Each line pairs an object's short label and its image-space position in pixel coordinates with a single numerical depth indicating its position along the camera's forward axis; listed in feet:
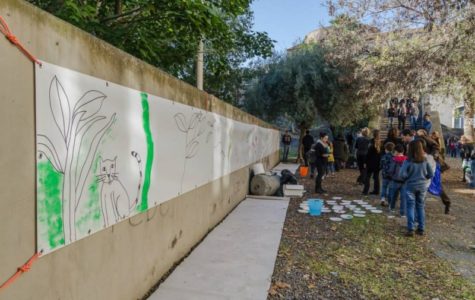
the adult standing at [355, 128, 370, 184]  33.88
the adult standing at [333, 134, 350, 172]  49.57
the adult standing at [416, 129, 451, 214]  24.15
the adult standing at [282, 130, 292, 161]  68.20
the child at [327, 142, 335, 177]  44.75
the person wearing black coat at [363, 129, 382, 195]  29.37
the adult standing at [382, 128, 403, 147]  29.45
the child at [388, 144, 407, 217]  23.25
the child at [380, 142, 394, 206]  26.11
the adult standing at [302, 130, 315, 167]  54.39
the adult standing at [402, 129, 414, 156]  26.89
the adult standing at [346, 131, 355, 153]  68.39
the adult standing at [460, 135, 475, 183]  38.11
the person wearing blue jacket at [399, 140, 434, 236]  18.93
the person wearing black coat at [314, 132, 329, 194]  31.50
